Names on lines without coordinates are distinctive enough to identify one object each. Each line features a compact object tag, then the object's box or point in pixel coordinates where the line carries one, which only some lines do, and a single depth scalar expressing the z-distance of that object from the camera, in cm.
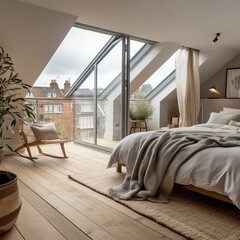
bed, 227
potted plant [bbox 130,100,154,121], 639
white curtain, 542
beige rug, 198
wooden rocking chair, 436
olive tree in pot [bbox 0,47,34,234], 188
